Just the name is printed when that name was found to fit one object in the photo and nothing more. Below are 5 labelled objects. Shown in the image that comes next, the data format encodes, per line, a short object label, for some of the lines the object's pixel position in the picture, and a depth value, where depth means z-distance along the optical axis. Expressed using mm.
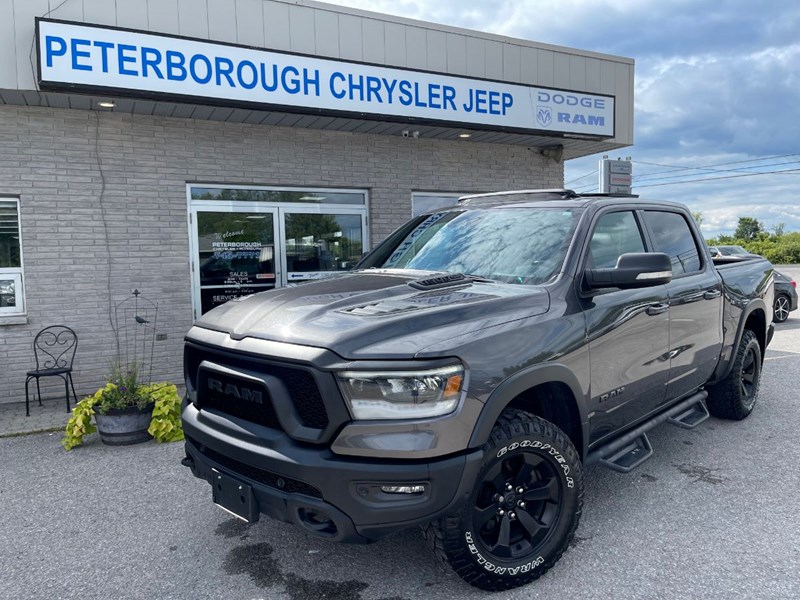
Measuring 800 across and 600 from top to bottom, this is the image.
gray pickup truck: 2477
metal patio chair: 6918
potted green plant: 5180
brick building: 6406
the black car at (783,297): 12039
